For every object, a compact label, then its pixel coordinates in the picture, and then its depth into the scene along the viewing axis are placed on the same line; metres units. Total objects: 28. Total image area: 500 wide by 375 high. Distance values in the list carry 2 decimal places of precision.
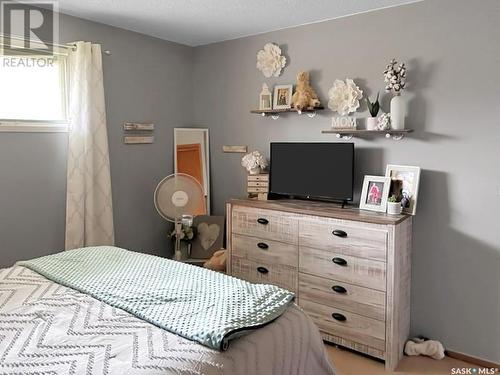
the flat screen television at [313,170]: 3.06
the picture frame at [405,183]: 2.80
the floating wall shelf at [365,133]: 2.88
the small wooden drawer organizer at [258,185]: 3.46
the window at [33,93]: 2.94
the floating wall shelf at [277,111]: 3.29
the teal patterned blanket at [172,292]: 1.56
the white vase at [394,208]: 2.77
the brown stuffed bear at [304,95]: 3.23
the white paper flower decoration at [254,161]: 3.51
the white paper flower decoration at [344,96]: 3.08
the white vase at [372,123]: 2.95
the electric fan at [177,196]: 3.49
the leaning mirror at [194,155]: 4.00
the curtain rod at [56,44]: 2.86
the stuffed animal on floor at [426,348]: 2.79
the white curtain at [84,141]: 3.14
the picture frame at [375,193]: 2.88
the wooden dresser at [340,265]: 2.63
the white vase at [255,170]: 3.53
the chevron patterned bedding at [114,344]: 1.33
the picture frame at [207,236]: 3.84
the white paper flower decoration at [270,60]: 3.48
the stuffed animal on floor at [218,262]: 3.52
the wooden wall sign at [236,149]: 3.81
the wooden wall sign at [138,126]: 3.59
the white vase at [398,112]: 2.83
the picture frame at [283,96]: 3.41
